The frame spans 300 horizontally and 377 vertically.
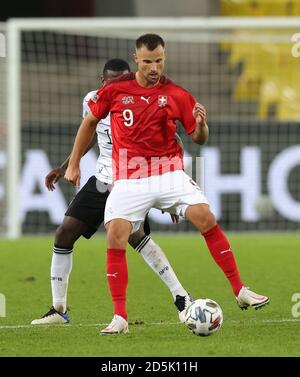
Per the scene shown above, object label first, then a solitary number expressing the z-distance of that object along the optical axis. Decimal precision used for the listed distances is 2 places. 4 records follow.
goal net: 30.31
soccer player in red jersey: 14.87
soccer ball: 14.16
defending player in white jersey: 16.36
